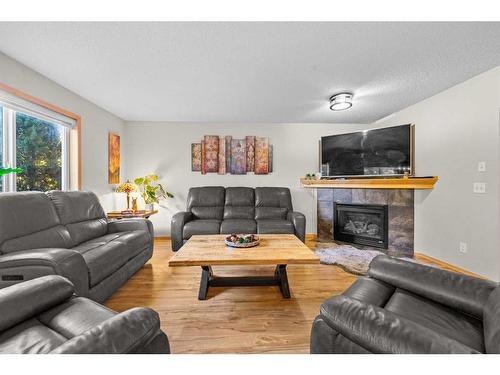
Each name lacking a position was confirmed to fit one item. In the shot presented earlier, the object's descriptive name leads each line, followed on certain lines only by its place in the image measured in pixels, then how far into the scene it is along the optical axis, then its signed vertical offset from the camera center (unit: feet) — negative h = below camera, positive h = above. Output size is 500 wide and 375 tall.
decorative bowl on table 6.59 -1.73
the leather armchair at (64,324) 2.20 -1.82
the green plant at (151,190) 12.26 -0.22
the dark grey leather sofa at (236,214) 10.44 -1.51
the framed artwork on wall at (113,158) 11.78 +1.59
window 6.92 +1.56
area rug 8.66 -3.25
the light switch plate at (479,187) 7.63 -0.04
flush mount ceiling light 9.00 +3.73
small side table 10.44 -1.43
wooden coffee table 5.48 -1.89
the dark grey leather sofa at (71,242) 4.77 -1.66
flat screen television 10.21 +1.78
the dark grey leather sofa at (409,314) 2.24 -1.74
